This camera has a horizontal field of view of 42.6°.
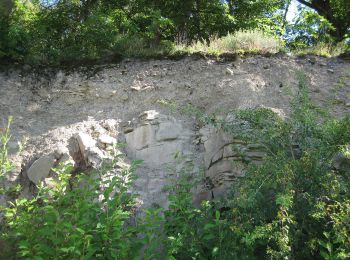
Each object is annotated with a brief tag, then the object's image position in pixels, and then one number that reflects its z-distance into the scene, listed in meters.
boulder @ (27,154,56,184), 6.56
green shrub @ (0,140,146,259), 3.96
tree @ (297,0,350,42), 13.82
